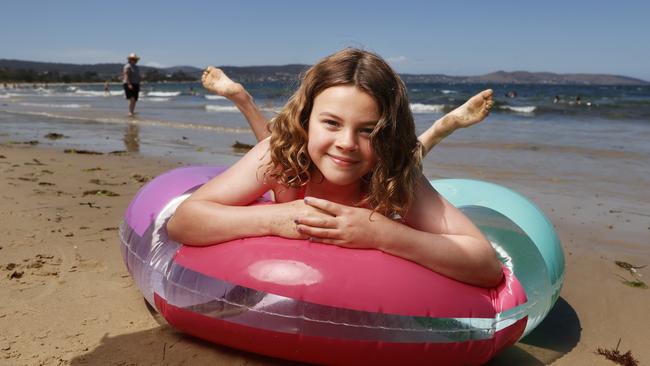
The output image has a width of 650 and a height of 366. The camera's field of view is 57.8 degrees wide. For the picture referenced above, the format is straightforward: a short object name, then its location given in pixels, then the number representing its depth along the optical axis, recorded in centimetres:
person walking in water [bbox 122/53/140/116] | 1485
